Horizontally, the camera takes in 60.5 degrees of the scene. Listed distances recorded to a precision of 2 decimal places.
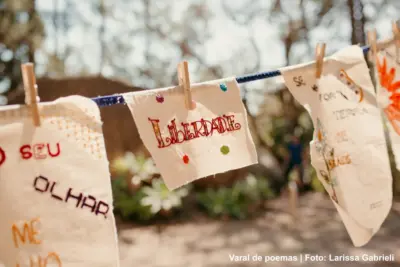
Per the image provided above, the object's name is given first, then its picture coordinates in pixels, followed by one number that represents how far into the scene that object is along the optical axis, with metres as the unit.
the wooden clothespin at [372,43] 1.50
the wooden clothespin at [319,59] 1.36
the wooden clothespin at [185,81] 1.12
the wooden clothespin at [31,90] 0.86
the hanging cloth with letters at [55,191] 0.86
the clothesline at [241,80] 1.02
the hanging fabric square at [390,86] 1.53
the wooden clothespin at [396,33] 1.49
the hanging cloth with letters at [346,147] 1.36
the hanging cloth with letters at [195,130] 1.11
